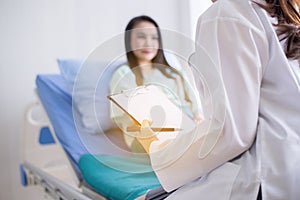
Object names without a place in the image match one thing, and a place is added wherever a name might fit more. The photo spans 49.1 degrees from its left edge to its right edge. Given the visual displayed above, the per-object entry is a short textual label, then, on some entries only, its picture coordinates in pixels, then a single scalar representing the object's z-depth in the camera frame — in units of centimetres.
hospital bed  97
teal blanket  94
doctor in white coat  61
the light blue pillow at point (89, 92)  118
